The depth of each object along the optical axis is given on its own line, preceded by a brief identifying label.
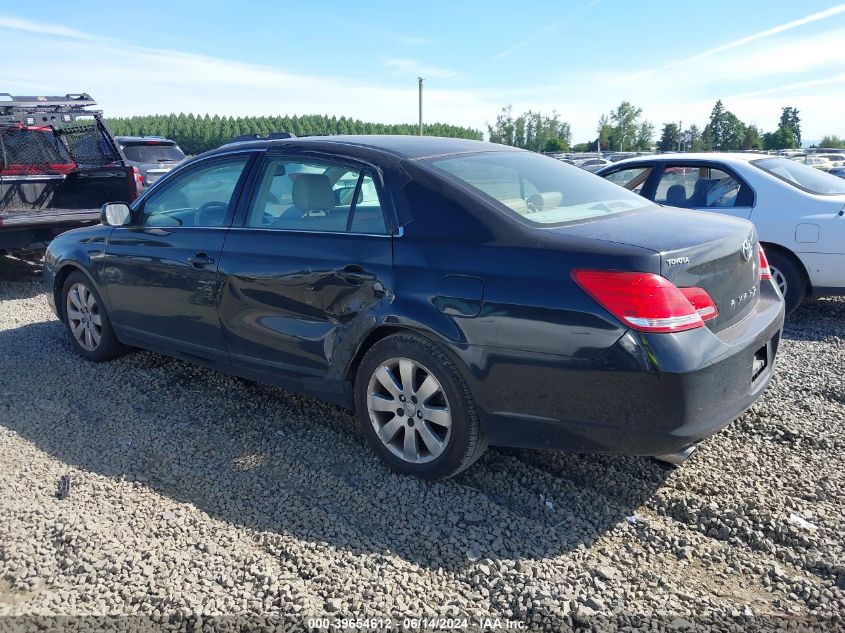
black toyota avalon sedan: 2.85
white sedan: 6.05
